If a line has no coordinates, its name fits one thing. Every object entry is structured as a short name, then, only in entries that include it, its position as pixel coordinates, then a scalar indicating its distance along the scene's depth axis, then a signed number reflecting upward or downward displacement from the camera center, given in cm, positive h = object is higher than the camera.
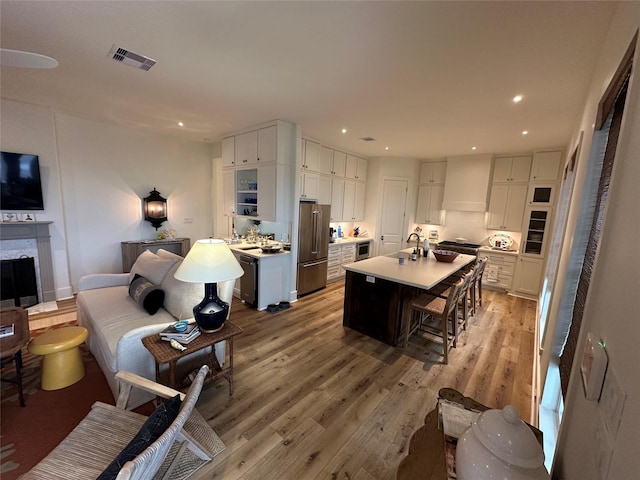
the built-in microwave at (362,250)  607 -99
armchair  101 -127
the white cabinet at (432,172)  597 +91
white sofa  206 -111
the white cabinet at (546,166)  459 +89
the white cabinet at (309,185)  467 +38
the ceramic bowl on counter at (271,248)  414 -71
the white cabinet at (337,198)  556 +18
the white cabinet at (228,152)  464 +90
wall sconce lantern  495 -19
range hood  532 +63
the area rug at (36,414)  168 -167
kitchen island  300 -100
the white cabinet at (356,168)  586 +91
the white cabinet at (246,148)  422 +90
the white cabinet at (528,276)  479 -112
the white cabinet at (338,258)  537 -109
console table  471 -93
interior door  623 -11
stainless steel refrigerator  439 -71
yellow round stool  217 -140
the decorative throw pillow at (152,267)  278 -76
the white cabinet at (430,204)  606 +17
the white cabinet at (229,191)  477 +20
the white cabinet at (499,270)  511 -110
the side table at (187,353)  186 -110
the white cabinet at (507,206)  507 +17
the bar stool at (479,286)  370 -115
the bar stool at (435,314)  282 -126
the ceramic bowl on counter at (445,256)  371 -63
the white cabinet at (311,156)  464 +90
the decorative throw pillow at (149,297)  251 -96
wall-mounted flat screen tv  352 +14
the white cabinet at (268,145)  388 +89
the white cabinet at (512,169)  498 +89
